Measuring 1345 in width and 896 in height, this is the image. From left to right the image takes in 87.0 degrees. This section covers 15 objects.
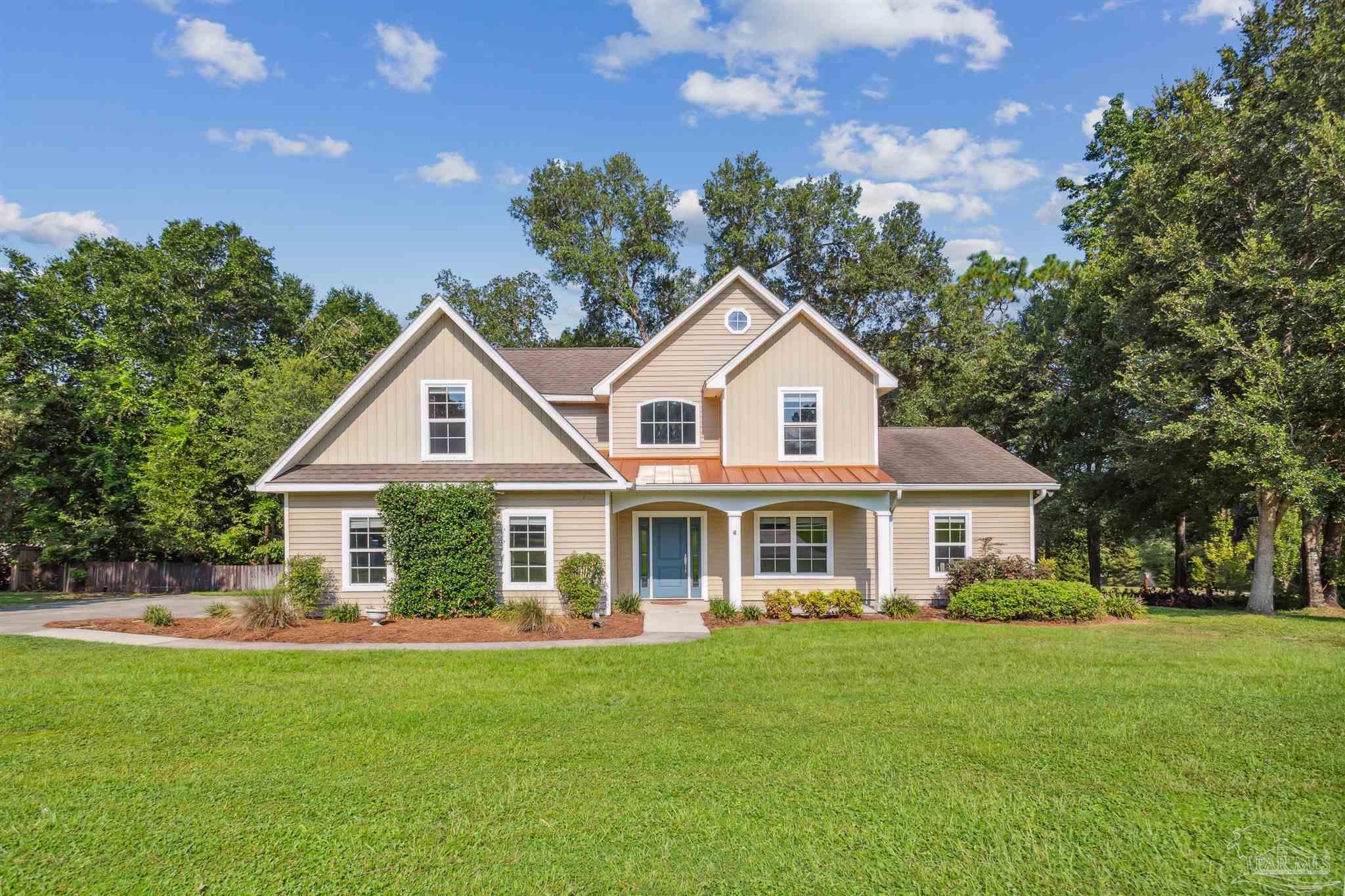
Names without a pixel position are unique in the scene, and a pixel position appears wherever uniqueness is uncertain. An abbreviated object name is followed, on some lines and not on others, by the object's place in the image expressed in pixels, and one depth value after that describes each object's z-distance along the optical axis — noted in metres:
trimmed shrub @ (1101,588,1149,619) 15.34
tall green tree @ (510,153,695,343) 36.19
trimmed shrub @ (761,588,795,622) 15.20
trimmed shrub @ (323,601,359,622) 14.57
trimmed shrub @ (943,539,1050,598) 16.58
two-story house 15.48
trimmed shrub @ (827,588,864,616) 15.59
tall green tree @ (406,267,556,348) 36.38
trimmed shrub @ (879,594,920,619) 15.67
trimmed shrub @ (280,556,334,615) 14.70
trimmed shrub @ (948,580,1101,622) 14.82
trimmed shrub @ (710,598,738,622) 15.02
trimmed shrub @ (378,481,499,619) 14.60
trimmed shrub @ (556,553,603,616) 14.78
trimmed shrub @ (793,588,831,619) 15.47
